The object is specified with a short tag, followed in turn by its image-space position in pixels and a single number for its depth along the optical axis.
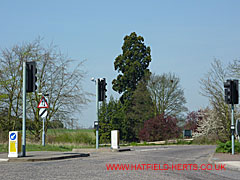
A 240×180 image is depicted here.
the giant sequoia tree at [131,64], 61.38
